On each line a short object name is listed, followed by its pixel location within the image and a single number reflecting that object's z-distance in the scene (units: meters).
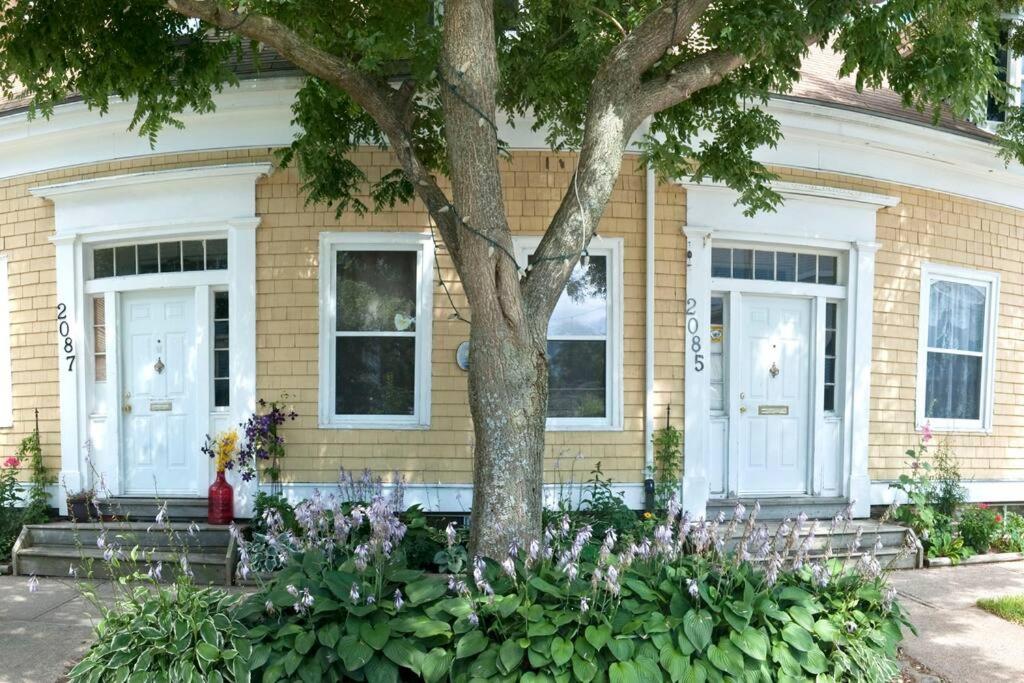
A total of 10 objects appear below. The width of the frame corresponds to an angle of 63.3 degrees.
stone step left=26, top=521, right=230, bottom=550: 7.14
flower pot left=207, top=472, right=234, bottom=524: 7.33
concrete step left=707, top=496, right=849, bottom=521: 7.85
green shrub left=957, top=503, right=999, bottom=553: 7.82
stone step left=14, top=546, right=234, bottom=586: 6.72
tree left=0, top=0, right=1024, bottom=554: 4.78
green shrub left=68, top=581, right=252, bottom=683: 4.12
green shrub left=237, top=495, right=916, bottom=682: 4.08
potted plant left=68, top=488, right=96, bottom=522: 7.53
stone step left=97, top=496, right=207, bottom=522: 7.58
